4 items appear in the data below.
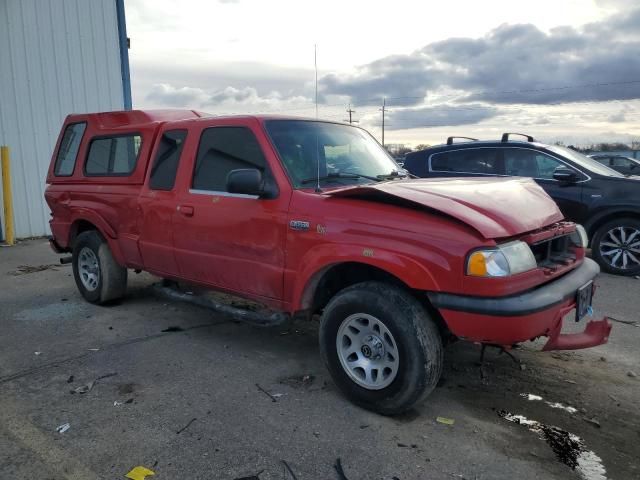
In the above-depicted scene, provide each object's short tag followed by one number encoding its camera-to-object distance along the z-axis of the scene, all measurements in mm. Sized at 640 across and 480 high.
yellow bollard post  10398
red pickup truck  2977
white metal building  10547
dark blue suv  7078
